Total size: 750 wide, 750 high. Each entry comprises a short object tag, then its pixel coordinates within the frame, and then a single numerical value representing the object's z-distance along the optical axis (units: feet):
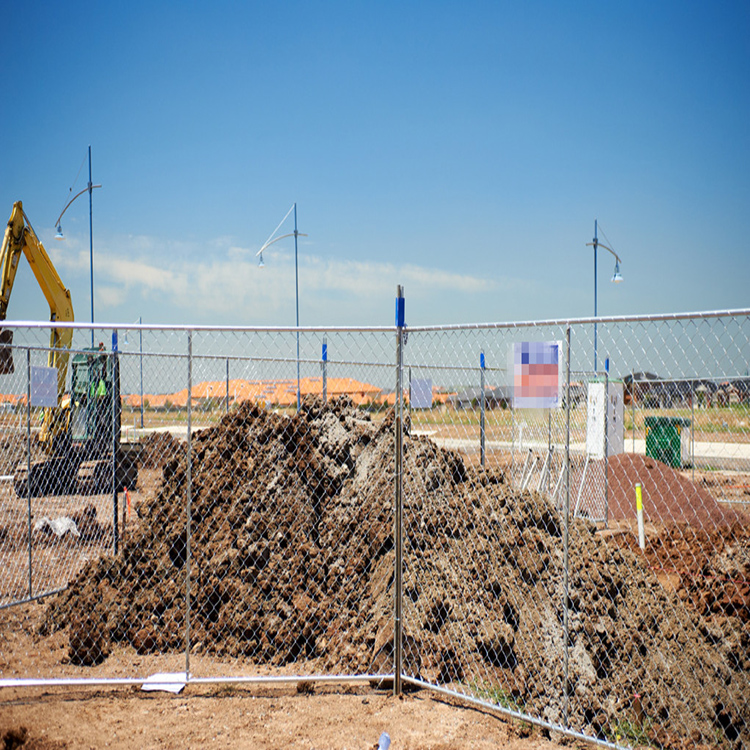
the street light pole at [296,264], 70.47
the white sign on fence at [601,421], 37.72
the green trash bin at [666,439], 46.85
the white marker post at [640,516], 26.90
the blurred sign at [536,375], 14.03
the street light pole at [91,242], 67.41
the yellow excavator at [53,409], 44.88
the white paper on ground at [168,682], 16.52
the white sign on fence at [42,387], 21.74
